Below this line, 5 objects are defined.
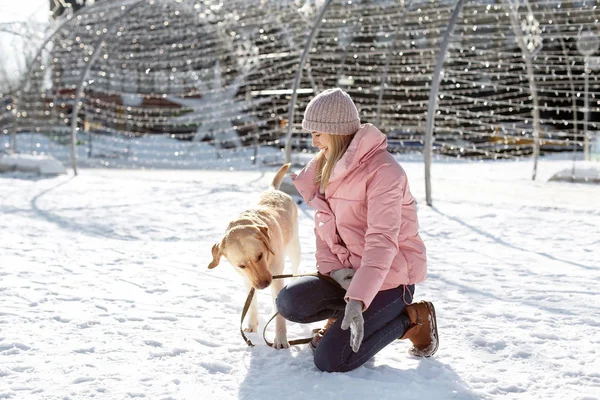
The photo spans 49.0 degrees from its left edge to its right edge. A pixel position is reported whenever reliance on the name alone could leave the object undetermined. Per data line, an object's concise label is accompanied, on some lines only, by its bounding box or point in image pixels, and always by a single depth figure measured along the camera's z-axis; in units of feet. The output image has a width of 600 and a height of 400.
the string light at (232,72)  30.91
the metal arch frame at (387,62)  25.34
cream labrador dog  8.19
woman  7.57
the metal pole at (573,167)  26.22
